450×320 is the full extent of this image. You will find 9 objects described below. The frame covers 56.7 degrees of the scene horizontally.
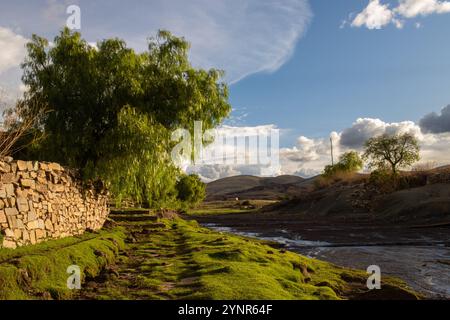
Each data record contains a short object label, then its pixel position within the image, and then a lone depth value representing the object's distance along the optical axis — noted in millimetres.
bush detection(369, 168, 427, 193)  67231
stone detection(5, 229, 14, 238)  13309
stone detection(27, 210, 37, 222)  14955
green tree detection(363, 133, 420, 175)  82625
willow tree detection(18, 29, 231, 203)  22344
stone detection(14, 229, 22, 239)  13823
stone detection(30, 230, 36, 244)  14953
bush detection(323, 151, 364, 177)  102362
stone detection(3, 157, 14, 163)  14381
